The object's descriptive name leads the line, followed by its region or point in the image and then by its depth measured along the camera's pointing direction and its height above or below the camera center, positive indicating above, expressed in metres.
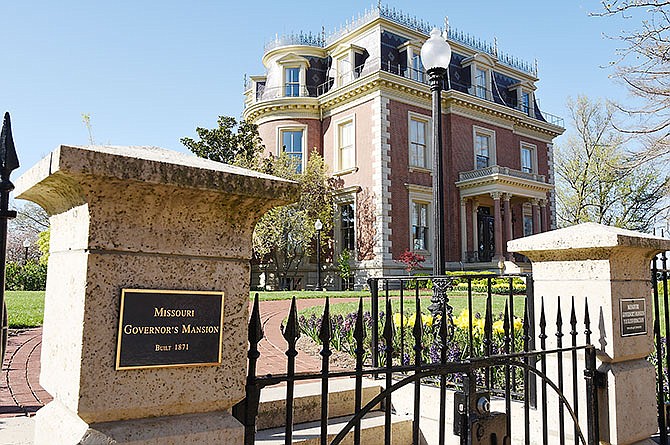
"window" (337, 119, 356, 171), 24.53 +5.79
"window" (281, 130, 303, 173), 25.58 +6.14
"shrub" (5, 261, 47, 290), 21.05 -0.34
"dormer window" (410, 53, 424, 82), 24.73 +9.34
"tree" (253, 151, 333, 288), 22.97 +2.02
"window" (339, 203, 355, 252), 24.39 +2.04
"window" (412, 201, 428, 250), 24.02 +2.08
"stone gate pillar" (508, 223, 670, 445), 3.38 -0.18
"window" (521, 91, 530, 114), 29.97 +9.58
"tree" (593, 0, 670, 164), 7.42 +2.94
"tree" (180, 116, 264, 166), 24.86 +6.09
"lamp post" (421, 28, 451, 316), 6.78 +2.47
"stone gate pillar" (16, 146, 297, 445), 1.57 -0.01
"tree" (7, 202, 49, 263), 35.47 +2.71
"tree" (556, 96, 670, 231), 33.38 +5.46
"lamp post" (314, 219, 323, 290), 22.28 +0.94
